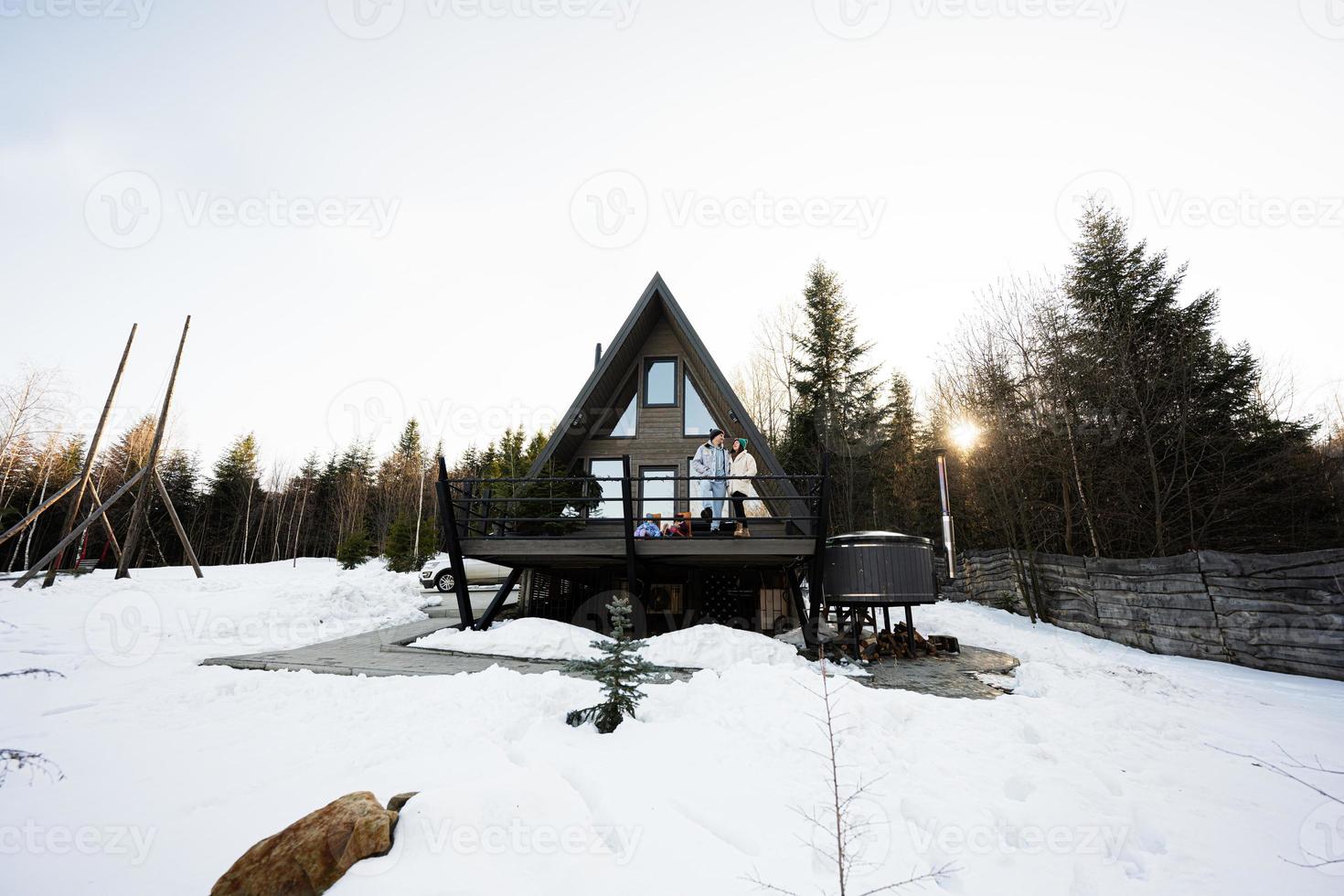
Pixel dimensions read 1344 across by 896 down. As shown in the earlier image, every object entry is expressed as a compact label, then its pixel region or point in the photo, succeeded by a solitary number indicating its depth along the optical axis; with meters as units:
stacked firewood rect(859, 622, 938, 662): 8.51
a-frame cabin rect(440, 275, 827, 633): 9.02
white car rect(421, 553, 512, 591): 19.38
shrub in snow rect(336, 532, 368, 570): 25.07
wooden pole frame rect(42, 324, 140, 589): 15.99
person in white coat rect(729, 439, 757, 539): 9.54
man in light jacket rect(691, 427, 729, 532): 10.34
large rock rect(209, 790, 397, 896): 2.58
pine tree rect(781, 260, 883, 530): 24.78
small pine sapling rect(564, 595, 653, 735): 4.46
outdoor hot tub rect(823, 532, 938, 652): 8.54
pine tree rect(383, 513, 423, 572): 26.00
